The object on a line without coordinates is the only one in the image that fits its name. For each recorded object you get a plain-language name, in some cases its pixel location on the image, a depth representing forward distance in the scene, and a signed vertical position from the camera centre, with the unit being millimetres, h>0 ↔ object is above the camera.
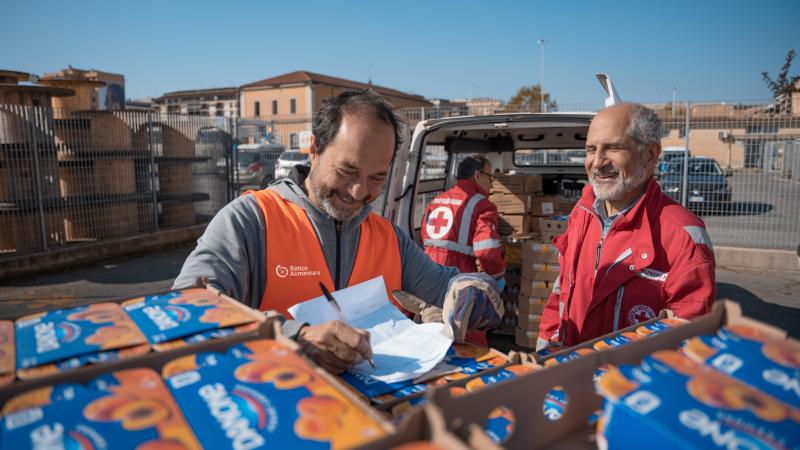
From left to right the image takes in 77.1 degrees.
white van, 4496 +227
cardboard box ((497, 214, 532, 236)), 6332 -726
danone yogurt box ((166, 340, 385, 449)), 755 -384
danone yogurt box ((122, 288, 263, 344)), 1080 -330
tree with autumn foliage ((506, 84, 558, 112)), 45000 +6383
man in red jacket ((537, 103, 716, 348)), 2240 -397
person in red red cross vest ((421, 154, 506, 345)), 4898 -616
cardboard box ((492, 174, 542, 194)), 6324 -221
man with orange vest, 1985 -236
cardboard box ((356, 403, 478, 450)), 661 -359
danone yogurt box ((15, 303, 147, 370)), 961 -332
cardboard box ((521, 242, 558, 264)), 4961 -860
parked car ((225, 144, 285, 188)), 12656 +129
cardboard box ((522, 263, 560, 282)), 4995 -1056
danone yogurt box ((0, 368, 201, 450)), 729 -378
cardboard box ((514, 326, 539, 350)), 5156 -1789
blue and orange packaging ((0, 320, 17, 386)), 881 -339
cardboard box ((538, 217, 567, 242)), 5435 -675
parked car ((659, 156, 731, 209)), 9844 -402
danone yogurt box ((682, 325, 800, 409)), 829 -350
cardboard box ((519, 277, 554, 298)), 5078 -1236
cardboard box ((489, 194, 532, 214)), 6281 -457
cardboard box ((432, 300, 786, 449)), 784 -377
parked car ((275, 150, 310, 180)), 22638 +568
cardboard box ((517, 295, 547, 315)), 5086 -1412
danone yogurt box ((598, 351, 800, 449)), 691 -364
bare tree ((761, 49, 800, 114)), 17062 +2884
